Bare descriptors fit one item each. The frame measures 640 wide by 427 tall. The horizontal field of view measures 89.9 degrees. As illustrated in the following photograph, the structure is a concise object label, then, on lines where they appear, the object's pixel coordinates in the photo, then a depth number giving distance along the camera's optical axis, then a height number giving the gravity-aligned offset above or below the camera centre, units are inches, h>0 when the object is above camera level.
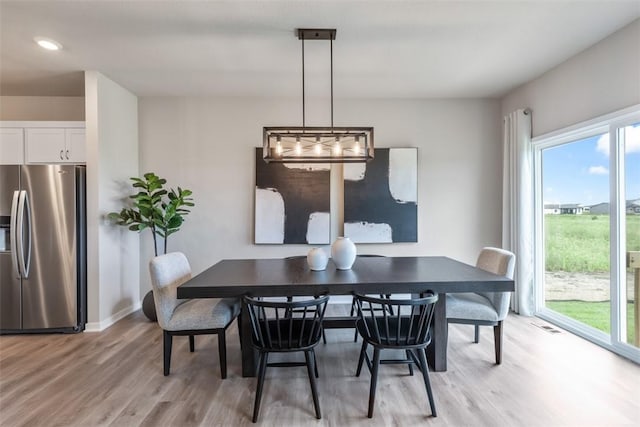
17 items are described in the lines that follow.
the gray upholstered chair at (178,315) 96.4 -31.4
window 110.3 -8.4
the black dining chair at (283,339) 77.2 -33.7
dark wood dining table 86.7 -19.8
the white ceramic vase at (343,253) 106.9 -14.1
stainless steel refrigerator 130.1 -14.3
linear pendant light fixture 102.3 +22.9
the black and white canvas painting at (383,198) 167.8 +6.8
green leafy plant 144.2 -0.2
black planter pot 145.3 -43.4
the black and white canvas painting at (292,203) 167.5 +4.4
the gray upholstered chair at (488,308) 101.8 -31.4
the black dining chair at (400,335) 77.2 -33.2
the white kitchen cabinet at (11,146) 141.4 +29.8
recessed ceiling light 110.3 +60.0
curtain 150.6 -0.9
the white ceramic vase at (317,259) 105.1 -15.8
